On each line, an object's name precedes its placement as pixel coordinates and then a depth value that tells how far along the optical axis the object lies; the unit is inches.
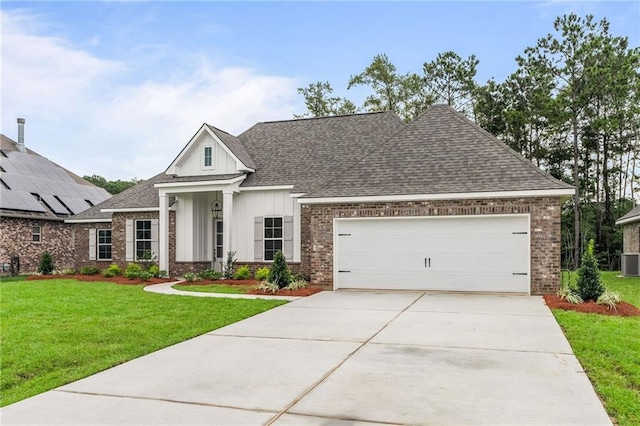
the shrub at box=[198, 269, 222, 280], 660.7
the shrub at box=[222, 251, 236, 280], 671.1
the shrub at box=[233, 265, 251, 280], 655.8
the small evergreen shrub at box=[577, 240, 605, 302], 430.0
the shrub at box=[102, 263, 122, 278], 733.3
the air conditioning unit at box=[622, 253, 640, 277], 852.0
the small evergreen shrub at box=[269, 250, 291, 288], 546.6
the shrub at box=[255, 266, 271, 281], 627.5
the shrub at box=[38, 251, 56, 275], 776.9
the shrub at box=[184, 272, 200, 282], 648.2
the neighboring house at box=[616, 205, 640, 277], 856.3
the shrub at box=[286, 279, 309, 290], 542.9
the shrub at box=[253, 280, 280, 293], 533.6
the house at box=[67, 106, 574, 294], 503.2
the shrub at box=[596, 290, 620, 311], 404.3
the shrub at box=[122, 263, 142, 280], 681.0
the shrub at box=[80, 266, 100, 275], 768.9
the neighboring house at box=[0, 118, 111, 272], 864.3
